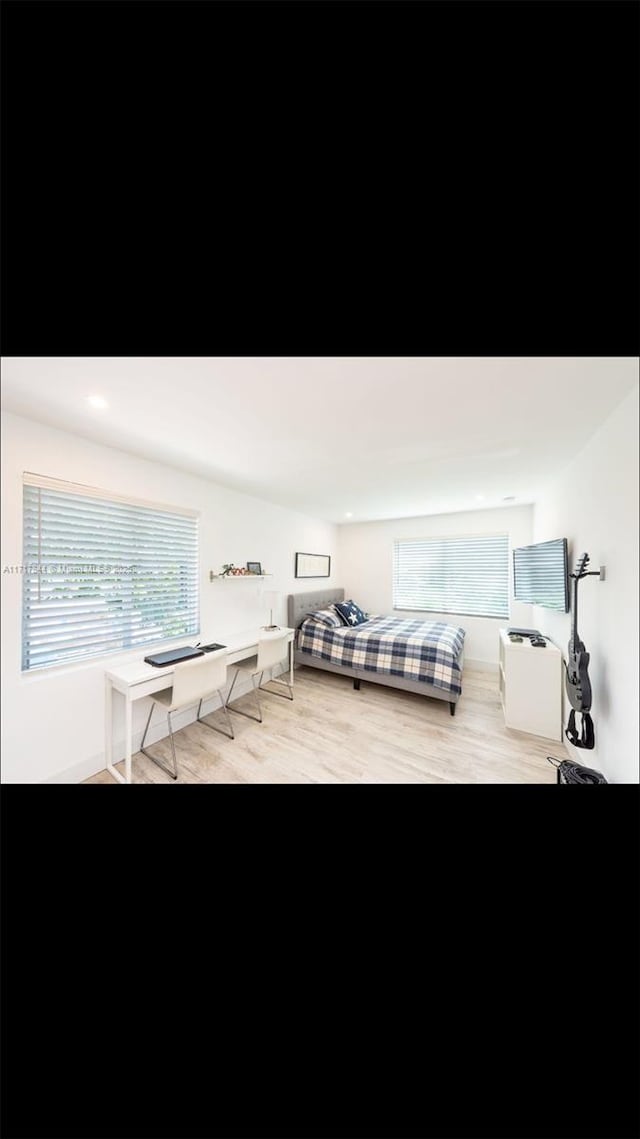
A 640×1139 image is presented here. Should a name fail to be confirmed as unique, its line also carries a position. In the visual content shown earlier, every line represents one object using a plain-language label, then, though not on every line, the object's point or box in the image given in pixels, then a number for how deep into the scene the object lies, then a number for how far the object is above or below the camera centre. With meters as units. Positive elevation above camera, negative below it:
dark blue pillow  4.24 -0.55
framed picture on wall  4.41 +0.13
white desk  1.97 -0.72
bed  3.04 -0.85
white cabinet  2.52 -0.97
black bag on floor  1.55 -1.03
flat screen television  2.34 -0.02
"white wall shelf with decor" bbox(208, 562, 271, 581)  3.04 +0.02
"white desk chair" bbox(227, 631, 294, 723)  2.92 -0.78
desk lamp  3.76 -0.31
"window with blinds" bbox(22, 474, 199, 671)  1.83 +0.02
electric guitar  1.72 -0.56
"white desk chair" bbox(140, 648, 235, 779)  2.14 -0.77
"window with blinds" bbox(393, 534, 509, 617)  4.24 -0.03
